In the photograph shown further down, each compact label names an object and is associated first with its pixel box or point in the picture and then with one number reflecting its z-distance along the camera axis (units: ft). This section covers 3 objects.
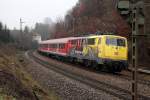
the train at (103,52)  79.00
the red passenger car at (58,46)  123.54
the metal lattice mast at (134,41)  27.15
